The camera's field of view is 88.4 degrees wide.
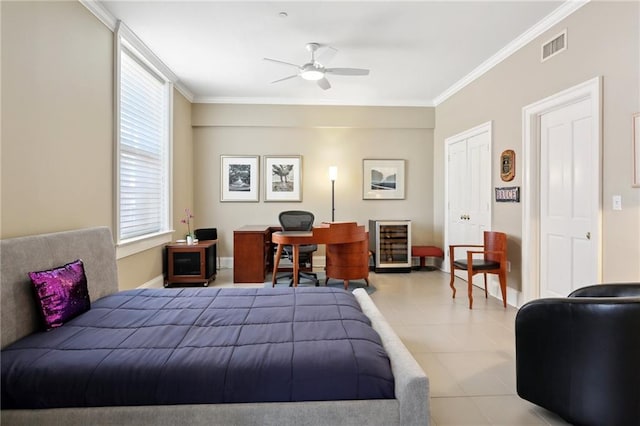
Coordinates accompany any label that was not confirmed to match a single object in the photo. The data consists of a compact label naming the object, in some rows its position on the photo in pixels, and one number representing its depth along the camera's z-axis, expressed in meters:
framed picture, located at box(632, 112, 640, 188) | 2.39
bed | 1.40
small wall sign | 3.76
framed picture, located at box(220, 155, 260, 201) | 5.83
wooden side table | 4.48
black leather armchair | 1.61
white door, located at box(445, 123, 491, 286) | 4.42
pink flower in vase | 5.38
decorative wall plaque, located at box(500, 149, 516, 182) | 3.81
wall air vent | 3.07
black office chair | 5.02
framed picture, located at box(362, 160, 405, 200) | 6.01
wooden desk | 4.07
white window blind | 3.59
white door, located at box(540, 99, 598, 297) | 2.88
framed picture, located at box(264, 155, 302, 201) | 5.88
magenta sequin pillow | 1.90
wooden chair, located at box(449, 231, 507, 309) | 3.66
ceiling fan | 3.67
